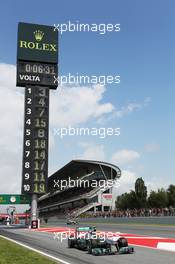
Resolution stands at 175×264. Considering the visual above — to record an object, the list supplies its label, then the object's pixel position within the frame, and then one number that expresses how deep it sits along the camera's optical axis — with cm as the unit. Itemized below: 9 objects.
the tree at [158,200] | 9782
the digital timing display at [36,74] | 5341
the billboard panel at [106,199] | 10862
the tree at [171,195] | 9509
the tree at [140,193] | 9712
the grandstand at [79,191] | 10638
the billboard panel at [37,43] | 5462
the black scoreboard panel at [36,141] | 5052
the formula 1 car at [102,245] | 1494
